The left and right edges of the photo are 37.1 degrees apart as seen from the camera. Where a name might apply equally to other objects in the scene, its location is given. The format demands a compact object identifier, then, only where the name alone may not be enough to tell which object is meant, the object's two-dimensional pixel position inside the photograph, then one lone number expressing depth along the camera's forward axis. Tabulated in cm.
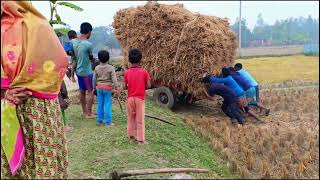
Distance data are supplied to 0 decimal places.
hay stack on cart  908
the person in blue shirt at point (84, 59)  733
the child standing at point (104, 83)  702
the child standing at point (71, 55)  770
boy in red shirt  604
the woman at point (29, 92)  345
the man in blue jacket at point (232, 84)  899
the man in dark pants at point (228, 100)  875
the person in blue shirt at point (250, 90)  952
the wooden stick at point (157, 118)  793
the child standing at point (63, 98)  610
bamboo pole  412
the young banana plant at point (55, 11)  786
